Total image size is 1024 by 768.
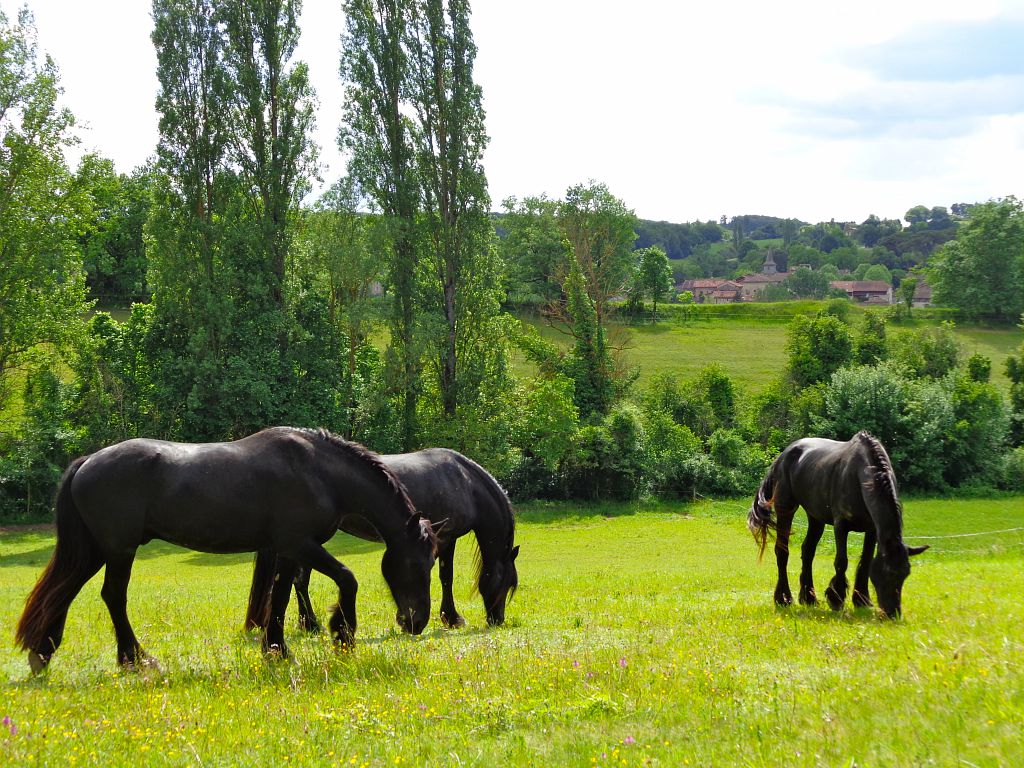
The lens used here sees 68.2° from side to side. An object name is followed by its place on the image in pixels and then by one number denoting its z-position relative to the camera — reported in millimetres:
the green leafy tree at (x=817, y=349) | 51094
